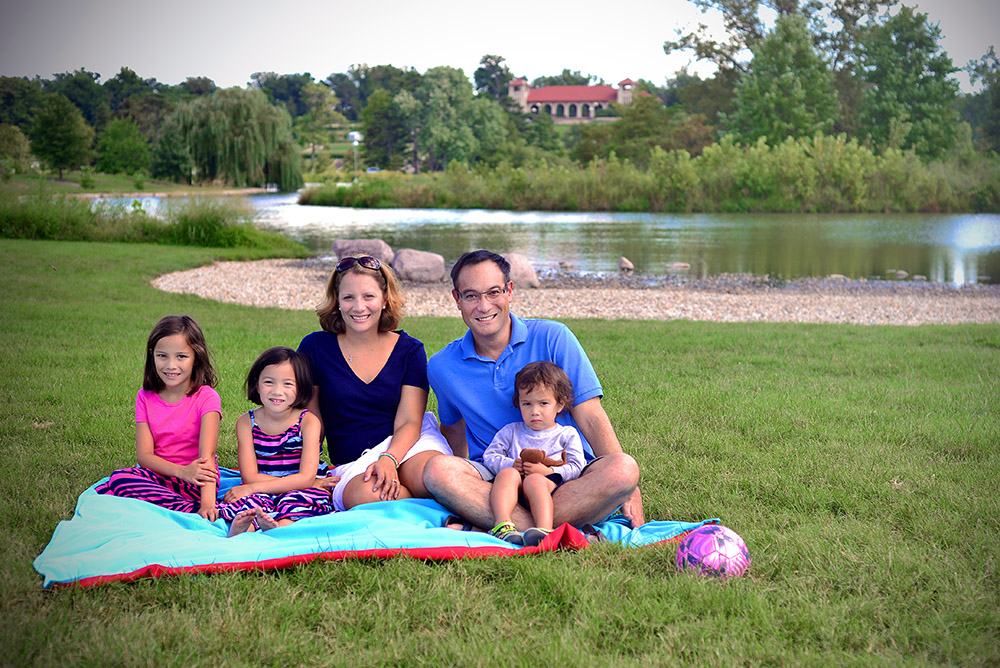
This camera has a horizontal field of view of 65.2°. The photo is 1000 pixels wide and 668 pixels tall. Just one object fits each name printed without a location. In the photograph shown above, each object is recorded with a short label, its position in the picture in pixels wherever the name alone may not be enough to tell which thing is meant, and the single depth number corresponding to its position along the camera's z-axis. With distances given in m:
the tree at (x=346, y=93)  114.81
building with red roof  106.25
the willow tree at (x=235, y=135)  36.59
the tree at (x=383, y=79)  81.38
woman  3.72
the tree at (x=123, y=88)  63.53
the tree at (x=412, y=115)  65.00
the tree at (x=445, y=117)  63.91
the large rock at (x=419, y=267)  17.19
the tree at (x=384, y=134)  67.88
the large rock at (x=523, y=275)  16.23
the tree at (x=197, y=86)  83.62
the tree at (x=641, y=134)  49.41
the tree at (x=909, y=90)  44.28
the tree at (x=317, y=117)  75.19
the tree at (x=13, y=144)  29.84
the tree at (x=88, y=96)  55.53
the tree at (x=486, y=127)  64.44
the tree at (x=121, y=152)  52.97
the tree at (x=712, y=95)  54.25
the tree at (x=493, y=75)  102.31
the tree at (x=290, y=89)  107.62
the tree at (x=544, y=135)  64.12
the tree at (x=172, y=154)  37.45
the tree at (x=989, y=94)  45.78
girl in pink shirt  3.67
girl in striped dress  3.65
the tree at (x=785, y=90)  45.16
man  3.31
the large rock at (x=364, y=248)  19.08
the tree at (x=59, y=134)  40.72
